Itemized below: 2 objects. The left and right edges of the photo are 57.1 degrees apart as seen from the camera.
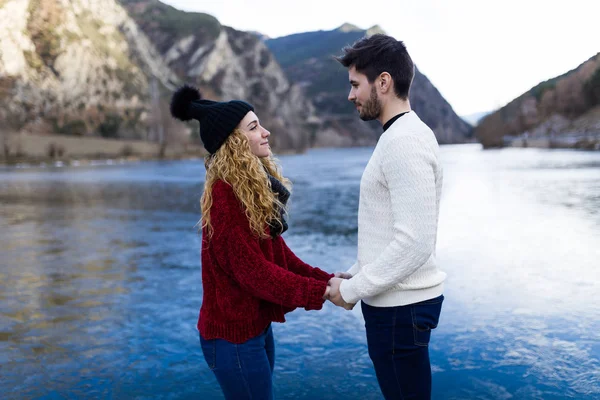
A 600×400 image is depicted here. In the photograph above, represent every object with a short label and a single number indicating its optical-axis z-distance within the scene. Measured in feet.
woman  7.77
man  7.36
